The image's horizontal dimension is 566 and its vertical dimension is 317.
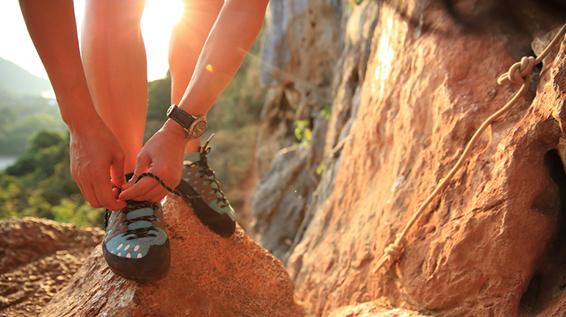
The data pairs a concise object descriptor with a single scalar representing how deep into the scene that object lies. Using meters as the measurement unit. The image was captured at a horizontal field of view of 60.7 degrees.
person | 1.21
